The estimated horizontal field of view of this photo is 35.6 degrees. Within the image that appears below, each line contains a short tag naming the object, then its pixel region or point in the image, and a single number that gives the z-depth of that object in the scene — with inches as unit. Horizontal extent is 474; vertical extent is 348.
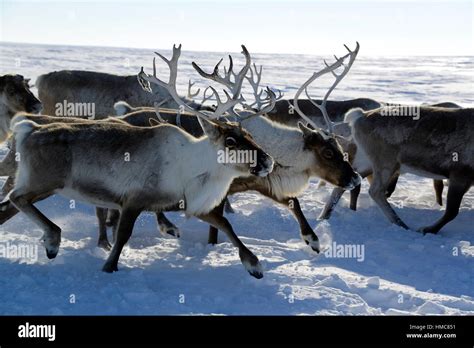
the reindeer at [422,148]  314.3
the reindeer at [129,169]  221.5
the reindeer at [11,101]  315.0
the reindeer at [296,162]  278.1
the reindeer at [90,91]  422.3
